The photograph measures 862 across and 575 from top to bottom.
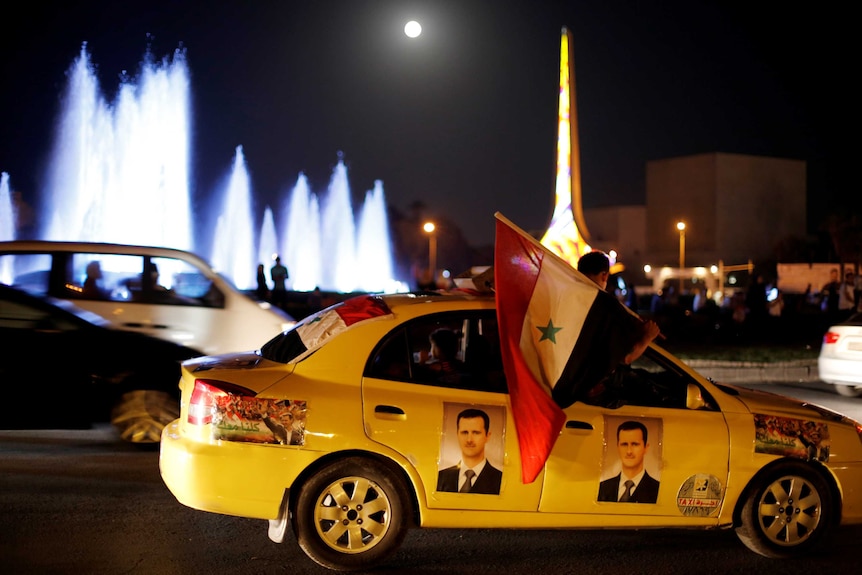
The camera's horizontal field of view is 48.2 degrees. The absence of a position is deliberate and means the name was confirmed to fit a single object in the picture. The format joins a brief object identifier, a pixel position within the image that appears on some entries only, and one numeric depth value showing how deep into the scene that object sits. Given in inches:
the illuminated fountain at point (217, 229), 1323.8
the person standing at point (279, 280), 815.1
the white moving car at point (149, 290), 403.9
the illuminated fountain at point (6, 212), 1360.7
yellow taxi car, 202.2
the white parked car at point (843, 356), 490.6
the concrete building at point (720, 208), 2918.3
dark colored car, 308.7
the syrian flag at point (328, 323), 214.7
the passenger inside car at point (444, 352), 229.7
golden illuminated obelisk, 1296.8
